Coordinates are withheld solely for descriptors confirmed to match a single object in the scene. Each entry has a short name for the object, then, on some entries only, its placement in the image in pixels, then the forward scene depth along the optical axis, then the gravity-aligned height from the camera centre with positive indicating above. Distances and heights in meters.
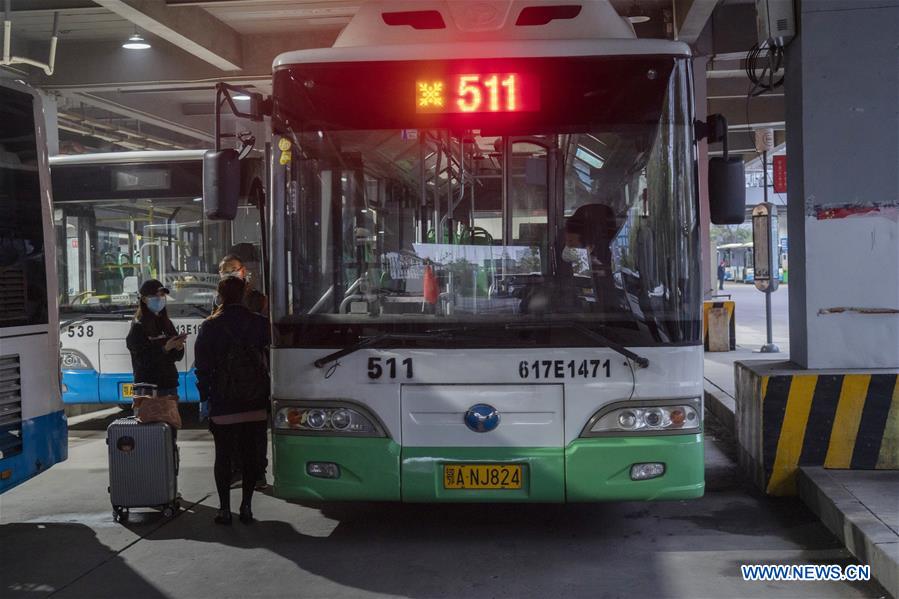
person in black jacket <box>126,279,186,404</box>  8.12 -0.53
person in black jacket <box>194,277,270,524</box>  6.53 -0.72
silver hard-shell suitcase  6.72 -1.26
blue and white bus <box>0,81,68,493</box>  6.11 -0.12
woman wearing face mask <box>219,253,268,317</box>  8.09 -0.12
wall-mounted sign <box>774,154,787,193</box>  21.59 +2.12
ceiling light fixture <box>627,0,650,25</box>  14.74 +3.87
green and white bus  5.60 -0.01
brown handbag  6.81 -0.91
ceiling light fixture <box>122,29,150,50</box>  15.40 +3.82
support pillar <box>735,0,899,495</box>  6.84 +0.05
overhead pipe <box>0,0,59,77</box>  9.52 +2.38
